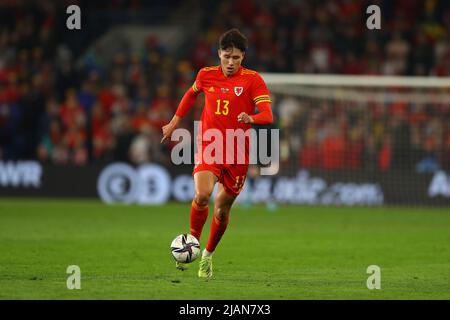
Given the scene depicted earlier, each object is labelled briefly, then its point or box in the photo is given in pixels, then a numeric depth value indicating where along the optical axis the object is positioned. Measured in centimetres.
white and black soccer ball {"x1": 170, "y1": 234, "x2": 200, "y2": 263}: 1919
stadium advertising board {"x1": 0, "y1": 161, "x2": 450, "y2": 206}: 4397
